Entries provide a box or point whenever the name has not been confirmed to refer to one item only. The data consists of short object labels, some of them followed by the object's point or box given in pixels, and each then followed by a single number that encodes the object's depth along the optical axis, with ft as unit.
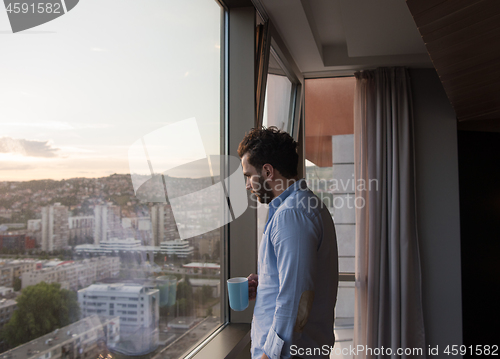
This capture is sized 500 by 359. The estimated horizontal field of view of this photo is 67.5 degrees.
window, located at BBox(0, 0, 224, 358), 2.53
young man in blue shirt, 3.69
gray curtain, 10.12
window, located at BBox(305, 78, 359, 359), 11.09
